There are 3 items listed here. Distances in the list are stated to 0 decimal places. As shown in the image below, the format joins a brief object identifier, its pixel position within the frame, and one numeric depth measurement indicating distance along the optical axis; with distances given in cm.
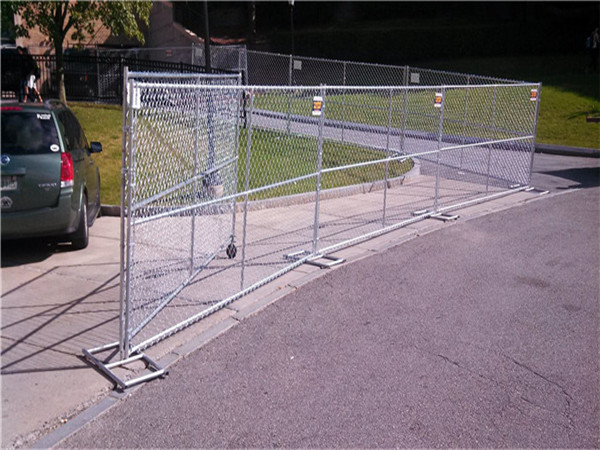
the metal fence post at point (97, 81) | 2254
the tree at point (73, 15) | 1814
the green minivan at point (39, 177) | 796
